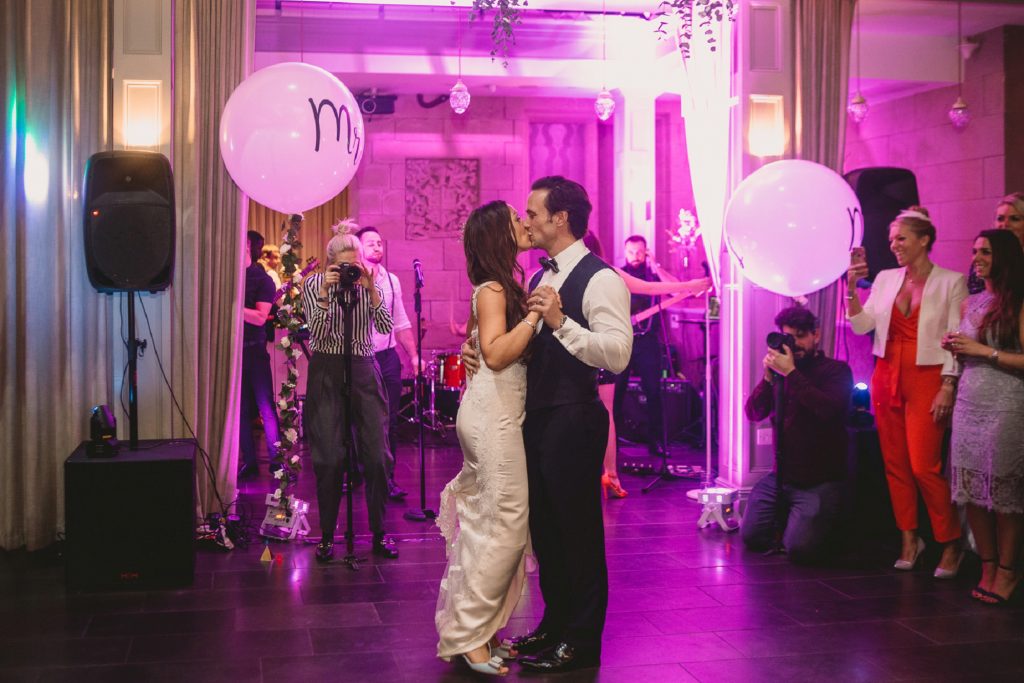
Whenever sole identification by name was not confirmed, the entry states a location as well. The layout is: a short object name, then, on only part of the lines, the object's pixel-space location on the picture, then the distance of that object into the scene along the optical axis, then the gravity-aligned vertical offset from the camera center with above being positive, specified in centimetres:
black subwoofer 442 -82
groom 340 -31
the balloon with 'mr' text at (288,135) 462 +96
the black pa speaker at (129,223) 464 +55
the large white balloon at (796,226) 485 +56
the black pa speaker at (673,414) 855 -65
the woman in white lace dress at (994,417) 427 -34
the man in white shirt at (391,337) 617 +1
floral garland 513 -5
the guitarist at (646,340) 769 -1
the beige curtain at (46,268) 507 +36
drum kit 918 -47
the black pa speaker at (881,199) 600 +86
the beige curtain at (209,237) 523 +55
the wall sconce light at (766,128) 595 +127
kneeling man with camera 490 -55
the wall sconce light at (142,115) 515 +116
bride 334 -44
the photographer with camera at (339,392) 489 -26
